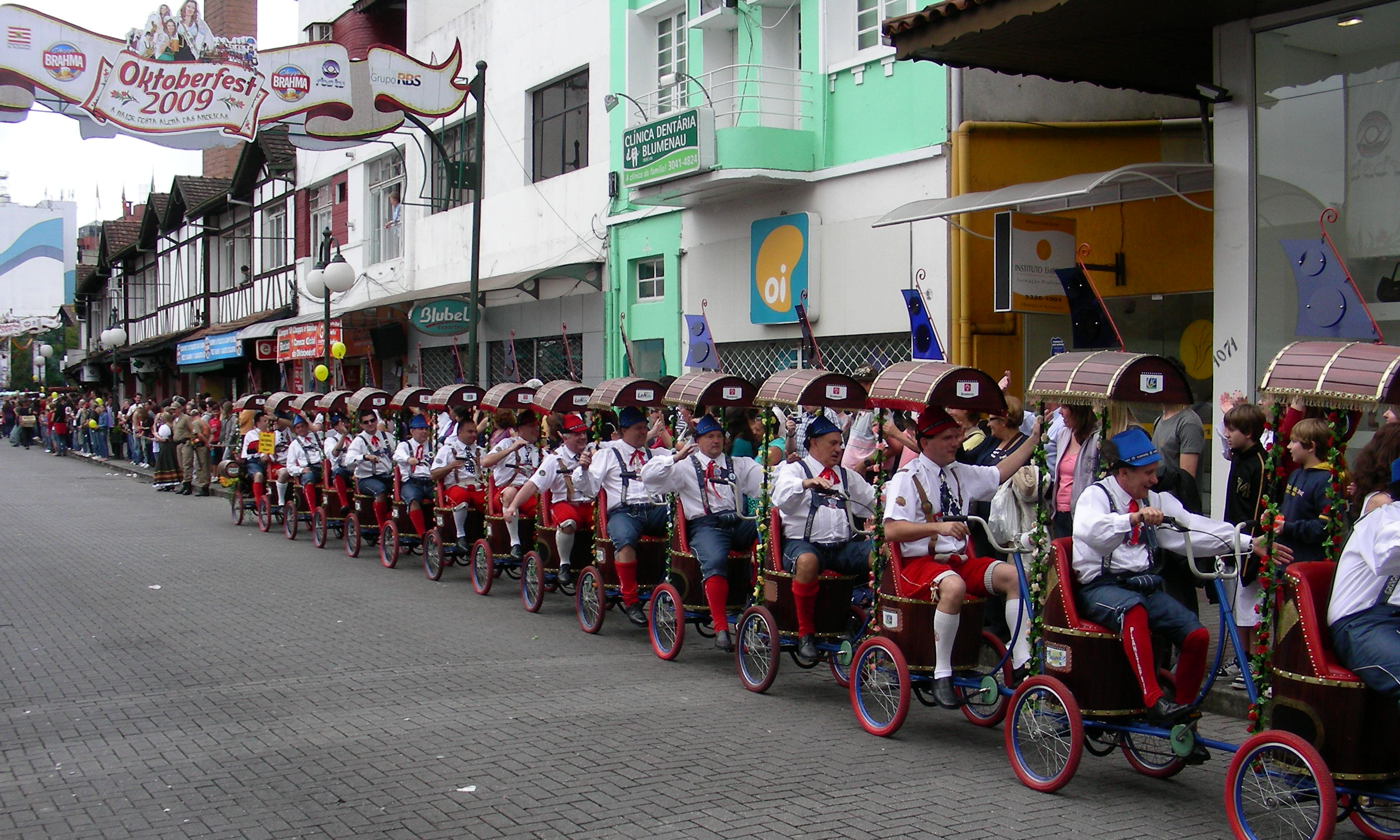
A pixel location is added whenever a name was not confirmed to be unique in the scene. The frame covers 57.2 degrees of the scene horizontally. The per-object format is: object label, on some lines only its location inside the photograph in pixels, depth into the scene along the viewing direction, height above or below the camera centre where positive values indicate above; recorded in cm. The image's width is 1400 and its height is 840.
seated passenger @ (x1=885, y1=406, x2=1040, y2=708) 712 -76
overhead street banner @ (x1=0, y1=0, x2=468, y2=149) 1770 +480
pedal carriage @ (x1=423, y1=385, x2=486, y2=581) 1367 -126
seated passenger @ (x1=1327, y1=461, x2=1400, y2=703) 508 -84
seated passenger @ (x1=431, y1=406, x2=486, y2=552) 1349 -67
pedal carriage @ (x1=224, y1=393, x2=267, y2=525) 1966 -114
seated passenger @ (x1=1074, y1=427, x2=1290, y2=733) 608 -78
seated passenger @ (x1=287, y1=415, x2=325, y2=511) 1758 -70
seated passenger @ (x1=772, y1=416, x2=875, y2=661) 821 -78
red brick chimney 4478 +1386
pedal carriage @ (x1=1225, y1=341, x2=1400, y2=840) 512 -133
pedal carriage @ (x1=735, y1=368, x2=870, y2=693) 830 -132
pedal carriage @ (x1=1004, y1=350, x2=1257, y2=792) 617 -133
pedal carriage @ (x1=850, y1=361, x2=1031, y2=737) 720 -136
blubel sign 2175 +155
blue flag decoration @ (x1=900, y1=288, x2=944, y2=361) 1377 +79
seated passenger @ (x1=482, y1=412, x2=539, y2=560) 1235 -57
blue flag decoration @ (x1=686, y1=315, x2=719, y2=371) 1758 +83
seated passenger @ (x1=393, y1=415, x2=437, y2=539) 1446 -73
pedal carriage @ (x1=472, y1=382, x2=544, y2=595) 1256 -124
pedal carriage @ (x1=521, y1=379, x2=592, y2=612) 1150 -123
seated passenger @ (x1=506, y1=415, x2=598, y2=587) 1129 -70
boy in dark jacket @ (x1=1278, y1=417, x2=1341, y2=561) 724 -55
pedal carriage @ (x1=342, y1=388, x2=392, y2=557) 1588 -127
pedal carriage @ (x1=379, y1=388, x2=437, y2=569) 1473 -133
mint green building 1527 +302
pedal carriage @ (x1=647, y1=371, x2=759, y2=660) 928 -127
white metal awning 1102 +192
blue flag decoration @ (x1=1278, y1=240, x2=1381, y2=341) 1016 +82
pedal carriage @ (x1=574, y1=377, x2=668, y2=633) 1038 -126
